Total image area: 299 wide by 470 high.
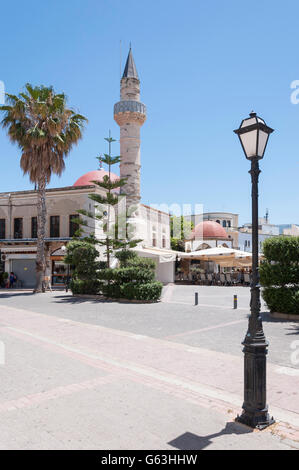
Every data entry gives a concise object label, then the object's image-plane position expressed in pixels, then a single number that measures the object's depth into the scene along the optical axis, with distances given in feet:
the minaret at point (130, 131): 104.22
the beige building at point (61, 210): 96.48
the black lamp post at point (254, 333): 14.49
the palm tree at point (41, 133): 73.41
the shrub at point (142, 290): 56.44
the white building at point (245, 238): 205.57
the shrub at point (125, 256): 62.69
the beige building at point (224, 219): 200.44
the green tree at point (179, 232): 161.89
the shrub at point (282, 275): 40.50
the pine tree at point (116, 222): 68.85
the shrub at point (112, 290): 60.24
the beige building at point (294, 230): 237.74
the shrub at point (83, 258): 65.67
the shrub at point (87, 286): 65.82
